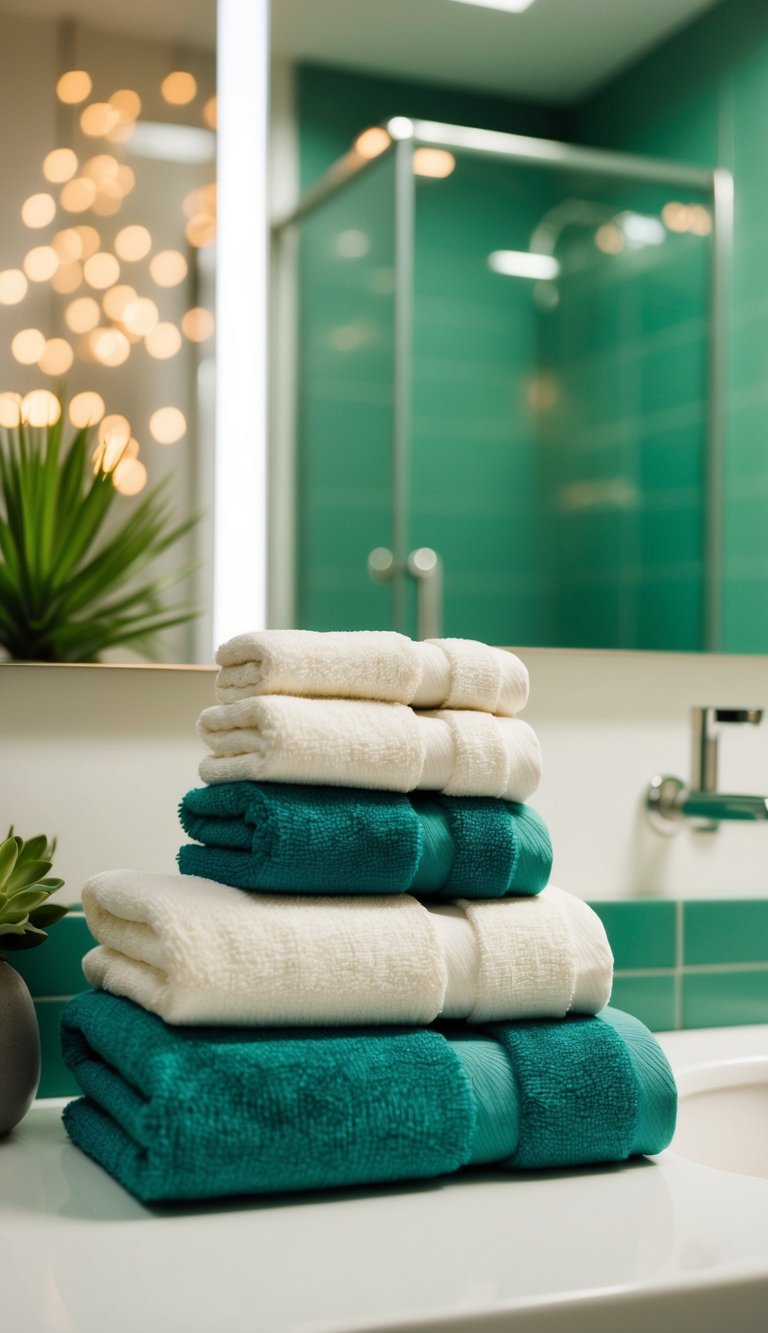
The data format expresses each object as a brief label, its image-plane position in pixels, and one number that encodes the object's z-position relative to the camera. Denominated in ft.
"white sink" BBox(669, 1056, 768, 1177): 3.40
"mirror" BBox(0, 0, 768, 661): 3.50
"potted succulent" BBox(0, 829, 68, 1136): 2.71
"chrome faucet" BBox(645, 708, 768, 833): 3.87
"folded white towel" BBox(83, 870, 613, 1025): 2.29
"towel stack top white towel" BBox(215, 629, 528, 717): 2.54
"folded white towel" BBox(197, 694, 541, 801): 2.44
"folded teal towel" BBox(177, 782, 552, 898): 2.40
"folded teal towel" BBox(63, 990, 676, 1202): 2.21
